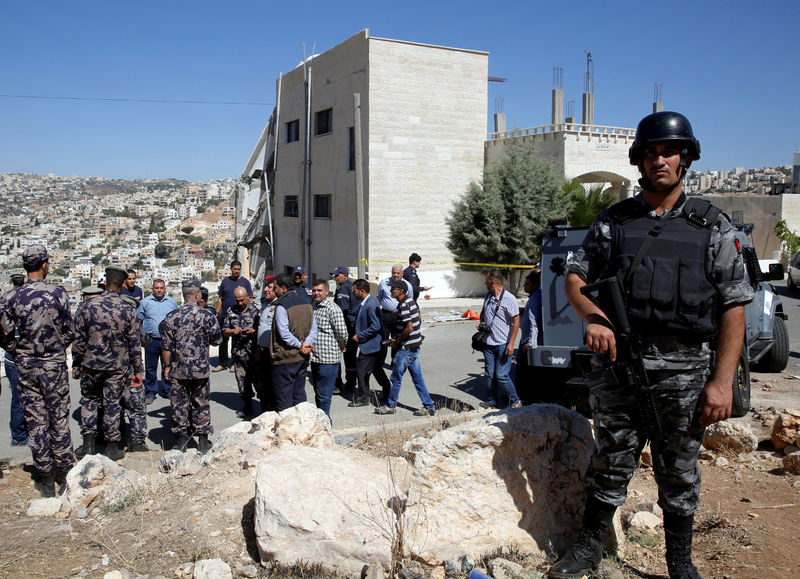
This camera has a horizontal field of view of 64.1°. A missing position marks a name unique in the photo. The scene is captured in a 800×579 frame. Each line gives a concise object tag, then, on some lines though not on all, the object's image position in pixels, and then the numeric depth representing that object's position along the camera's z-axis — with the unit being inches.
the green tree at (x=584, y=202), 810.8
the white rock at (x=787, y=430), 202.4
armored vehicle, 252.4
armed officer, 112.7
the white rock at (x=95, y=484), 186.1
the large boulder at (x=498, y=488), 133.4
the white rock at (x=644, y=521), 143.2
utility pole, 843.4
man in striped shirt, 303.4
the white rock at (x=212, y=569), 132.5
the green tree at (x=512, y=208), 785.6
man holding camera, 305.6
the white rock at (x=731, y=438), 204.4
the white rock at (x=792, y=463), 182.2
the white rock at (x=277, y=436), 199.3
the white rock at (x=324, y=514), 130.6
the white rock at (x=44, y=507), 184.1
